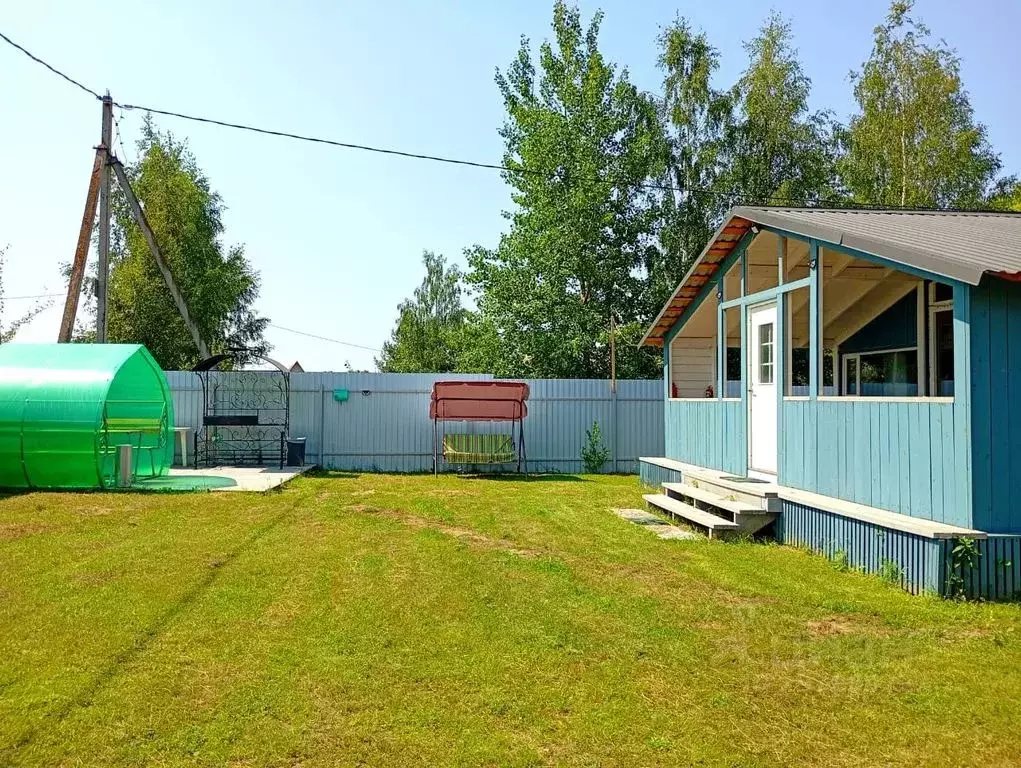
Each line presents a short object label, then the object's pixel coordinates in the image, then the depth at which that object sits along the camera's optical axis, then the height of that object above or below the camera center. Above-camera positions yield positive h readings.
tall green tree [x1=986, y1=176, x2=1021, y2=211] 23.08 +6.62
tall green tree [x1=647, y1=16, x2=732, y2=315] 23.41 +8.40
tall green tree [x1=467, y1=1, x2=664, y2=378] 21.33 +5.54
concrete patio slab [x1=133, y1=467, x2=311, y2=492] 12.02 -1.30
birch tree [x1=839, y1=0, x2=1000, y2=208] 21.94 +8.13
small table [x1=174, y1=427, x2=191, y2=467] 15.78 -0.77
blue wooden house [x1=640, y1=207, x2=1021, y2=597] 5.52 +0.12
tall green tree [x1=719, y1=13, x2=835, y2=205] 23.36 +8.46
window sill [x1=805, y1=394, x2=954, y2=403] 5.92 +0.06
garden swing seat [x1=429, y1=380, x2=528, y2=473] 15.31 -0.14
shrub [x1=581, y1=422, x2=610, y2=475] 16.44 -1.03
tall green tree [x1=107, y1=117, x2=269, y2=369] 26.52 +5.31
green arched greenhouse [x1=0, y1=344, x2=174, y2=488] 11.59 -0.21
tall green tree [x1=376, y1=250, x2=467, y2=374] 42.69 +5.01
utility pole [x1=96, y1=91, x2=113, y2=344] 14.67 +3.66
